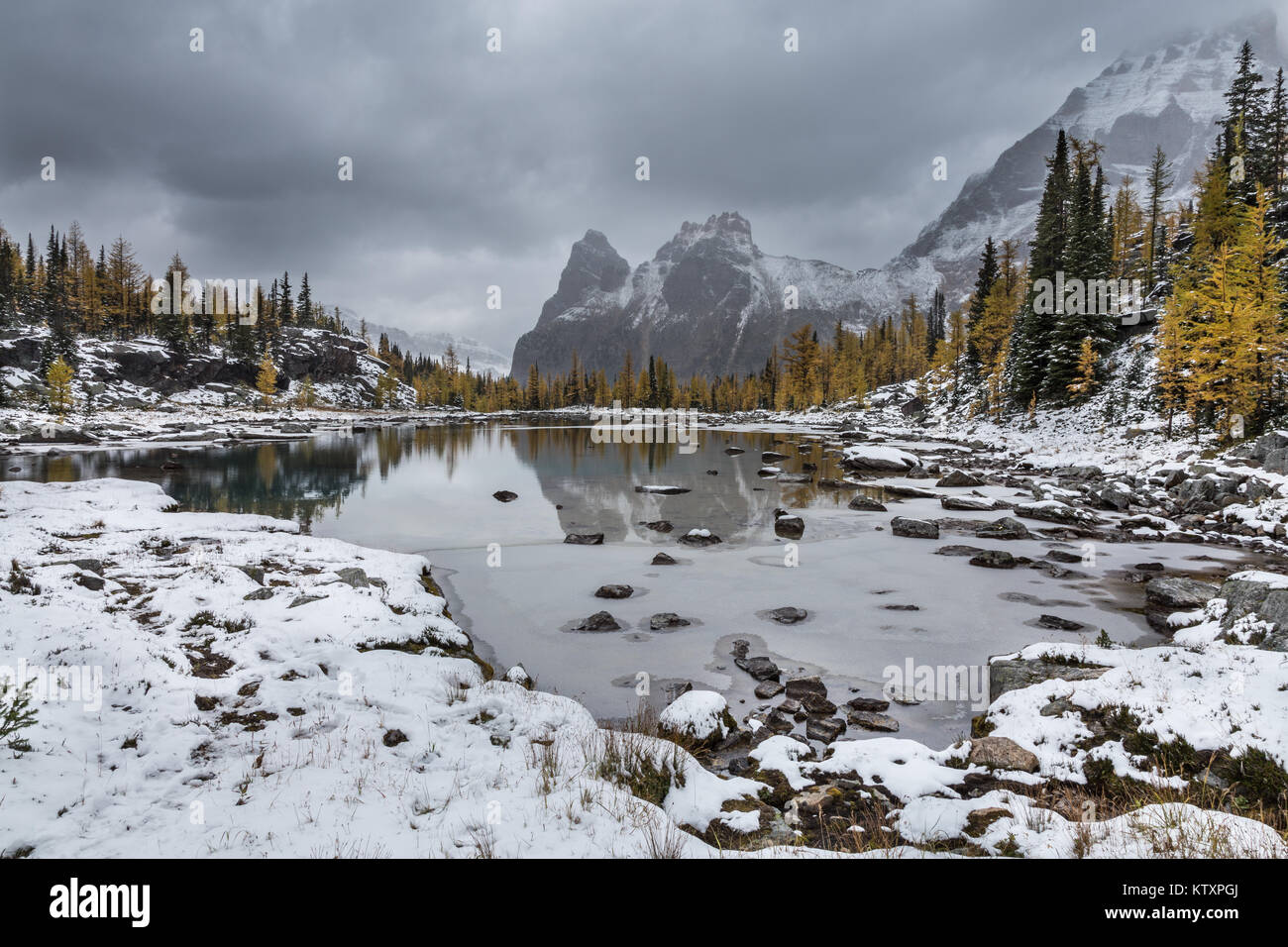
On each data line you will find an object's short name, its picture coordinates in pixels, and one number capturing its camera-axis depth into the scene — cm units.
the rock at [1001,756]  654
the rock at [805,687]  952
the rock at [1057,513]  2217
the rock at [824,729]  811
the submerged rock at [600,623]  1252
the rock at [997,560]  1681
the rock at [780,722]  835
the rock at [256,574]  1273
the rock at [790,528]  2148
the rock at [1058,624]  1219
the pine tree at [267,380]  11525
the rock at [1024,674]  848
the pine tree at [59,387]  6700
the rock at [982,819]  531
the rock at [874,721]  840
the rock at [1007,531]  2027
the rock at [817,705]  885
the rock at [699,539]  2030
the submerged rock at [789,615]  1291
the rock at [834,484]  3303
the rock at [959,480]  3181
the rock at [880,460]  3916
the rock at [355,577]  1277
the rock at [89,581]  1107
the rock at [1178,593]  1297
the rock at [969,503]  2545
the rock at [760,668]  1021
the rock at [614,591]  1456
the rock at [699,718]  783
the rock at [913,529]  2068
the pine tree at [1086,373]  4612
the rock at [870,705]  898
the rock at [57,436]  5362
